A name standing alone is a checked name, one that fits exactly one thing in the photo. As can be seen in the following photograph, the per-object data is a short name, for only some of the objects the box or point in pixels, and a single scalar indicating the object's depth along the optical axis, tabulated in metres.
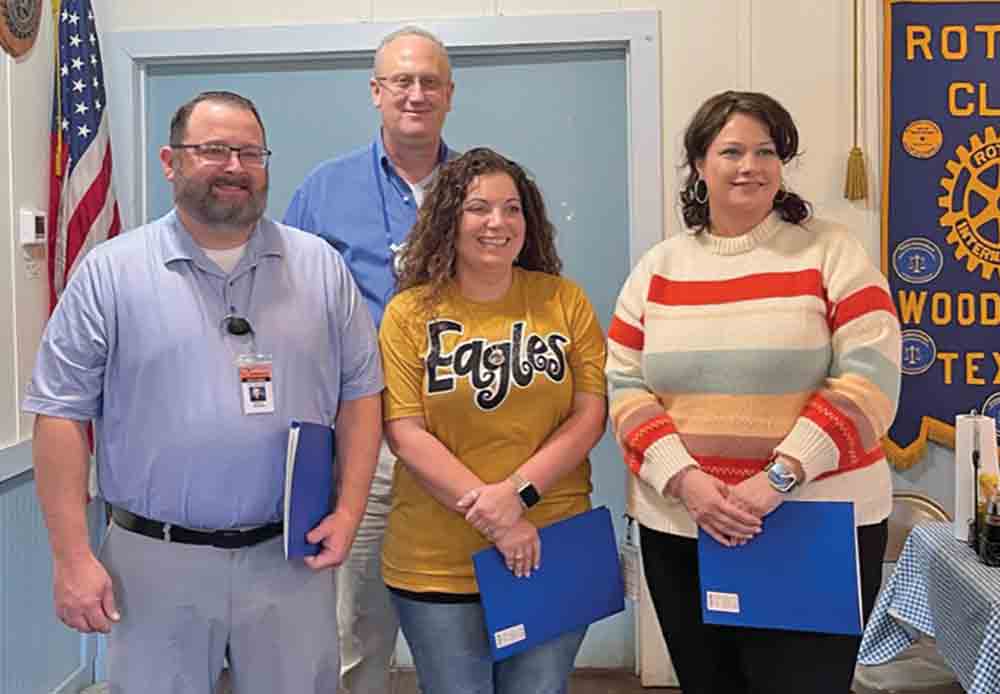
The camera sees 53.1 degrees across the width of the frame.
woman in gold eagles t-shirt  1.76
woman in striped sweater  1.62
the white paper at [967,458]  2.38
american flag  2.76
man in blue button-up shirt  2.08
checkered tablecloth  1.93
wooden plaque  2.50
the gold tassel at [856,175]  2.90
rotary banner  2.93
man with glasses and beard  1.62
